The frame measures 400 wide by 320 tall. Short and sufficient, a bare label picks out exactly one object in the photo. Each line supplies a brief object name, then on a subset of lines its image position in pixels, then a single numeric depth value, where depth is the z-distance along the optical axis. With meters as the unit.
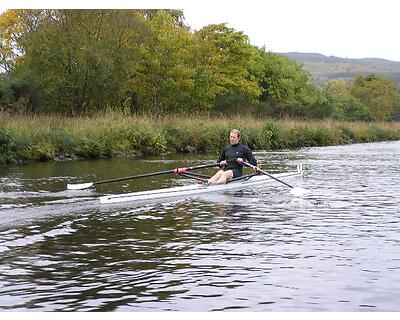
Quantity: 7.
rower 17.59
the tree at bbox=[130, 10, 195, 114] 46.94
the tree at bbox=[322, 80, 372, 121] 89.75
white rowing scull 14.39
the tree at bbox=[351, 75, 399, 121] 107.94
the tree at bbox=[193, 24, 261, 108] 51.69
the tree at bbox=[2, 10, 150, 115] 38.22
